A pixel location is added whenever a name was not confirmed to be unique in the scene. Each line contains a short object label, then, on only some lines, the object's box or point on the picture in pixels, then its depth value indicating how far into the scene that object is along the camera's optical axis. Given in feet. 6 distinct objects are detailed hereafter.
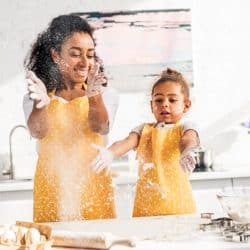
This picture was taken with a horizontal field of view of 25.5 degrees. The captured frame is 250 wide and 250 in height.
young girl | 10.30
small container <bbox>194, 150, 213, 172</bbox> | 10.61
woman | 10.23
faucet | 10.52
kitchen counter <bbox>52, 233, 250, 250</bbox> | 6.47
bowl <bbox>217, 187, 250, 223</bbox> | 7.21
